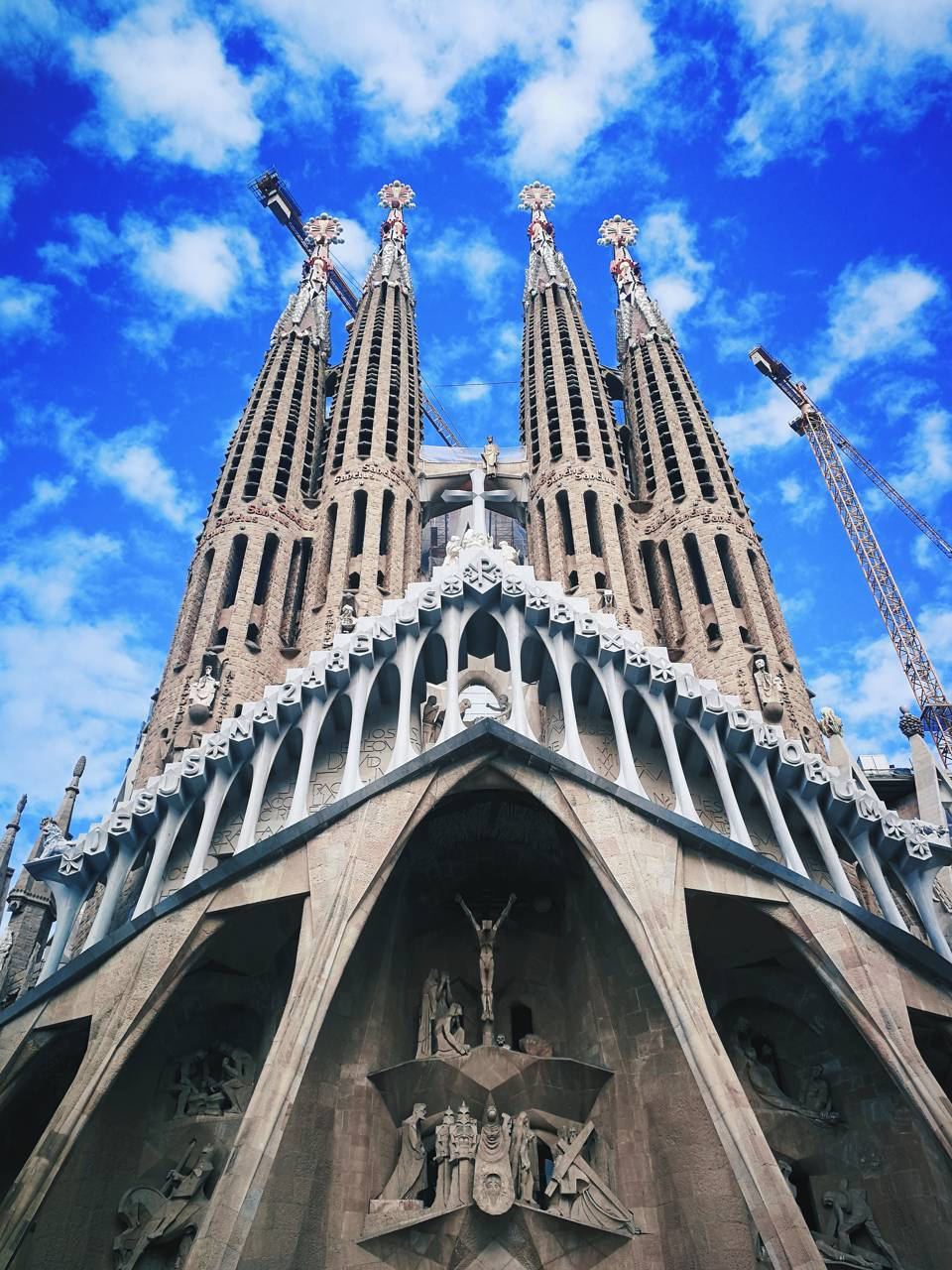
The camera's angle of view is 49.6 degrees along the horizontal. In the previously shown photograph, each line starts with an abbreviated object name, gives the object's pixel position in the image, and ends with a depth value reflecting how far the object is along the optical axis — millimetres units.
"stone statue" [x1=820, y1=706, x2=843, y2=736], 20562
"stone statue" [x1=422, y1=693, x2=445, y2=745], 18453
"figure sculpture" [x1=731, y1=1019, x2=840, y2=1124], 14508
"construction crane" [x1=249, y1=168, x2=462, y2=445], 47500
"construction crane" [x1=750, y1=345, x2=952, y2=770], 39719
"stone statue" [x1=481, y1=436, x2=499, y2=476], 30031
